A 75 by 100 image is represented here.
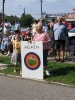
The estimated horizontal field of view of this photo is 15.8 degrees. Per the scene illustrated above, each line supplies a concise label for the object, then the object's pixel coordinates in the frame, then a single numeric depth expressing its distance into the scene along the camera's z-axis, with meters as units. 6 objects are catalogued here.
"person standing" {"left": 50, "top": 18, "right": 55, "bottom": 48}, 12.60
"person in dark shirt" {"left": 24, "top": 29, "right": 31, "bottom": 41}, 12.35
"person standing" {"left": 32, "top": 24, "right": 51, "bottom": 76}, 8.46
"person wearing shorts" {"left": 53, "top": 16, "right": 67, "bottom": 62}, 10.95
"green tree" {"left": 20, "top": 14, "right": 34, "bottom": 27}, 89.06
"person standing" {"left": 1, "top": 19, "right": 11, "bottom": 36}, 15.67
